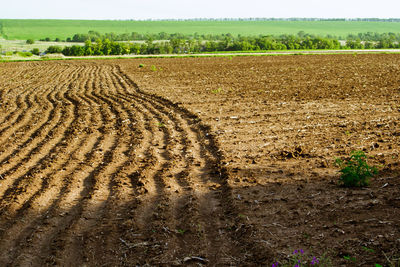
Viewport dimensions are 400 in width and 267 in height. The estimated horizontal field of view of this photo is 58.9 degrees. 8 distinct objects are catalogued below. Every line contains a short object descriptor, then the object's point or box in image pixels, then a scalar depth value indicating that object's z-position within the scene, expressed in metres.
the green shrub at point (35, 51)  79.75
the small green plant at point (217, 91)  17.15
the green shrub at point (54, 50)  81.56
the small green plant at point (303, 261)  3.94
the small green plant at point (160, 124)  10.71
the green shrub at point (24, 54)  66.43
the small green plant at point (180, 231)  4.90
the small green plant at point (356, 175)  5.88
